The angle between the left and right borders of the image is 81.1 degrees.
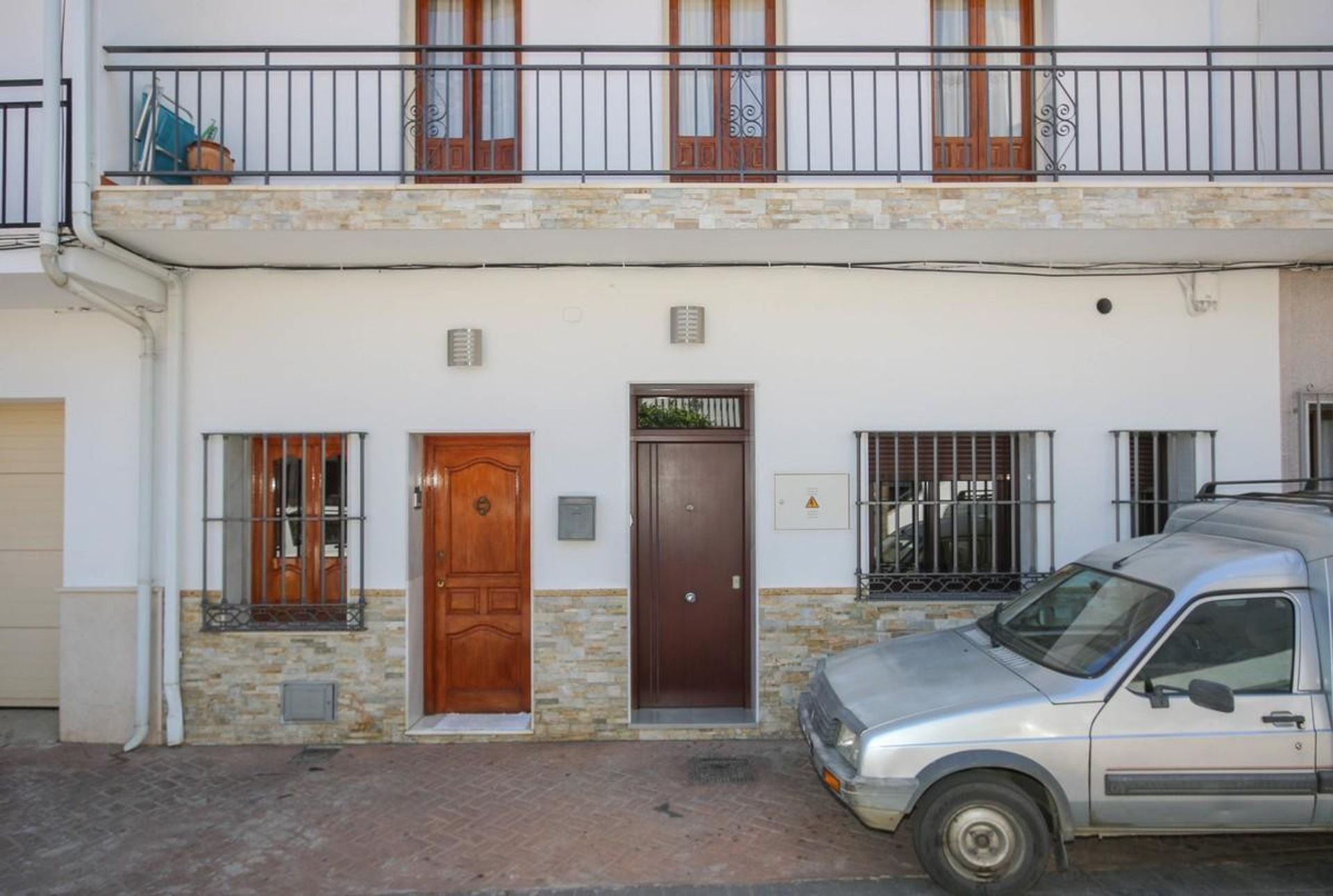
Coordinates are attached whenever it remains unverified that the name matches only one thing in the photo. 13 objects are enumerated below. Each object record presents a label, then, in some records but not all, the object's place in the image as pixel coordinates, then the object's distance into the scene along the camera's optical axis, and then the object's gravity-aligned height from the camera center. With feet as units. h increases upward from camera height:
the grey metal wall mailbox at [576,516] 19.97 -0.95
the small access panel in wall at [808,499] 20.17 -0.54
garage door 21.99 -1.95
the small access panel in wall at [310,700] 19.89 -5.62
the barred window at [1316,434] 20.57 +1.10
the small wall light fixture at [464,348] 19.98 +3.39
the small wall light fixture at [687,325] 19.99 +3.95
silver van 12.50 -4.17
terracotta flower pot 18.90 +7.96
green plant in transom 21.33 +1.73
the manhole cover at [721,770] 17.76 -6.82
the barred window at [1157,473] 20.44 +0.09
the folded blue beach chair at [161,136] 18.60 +8.55
